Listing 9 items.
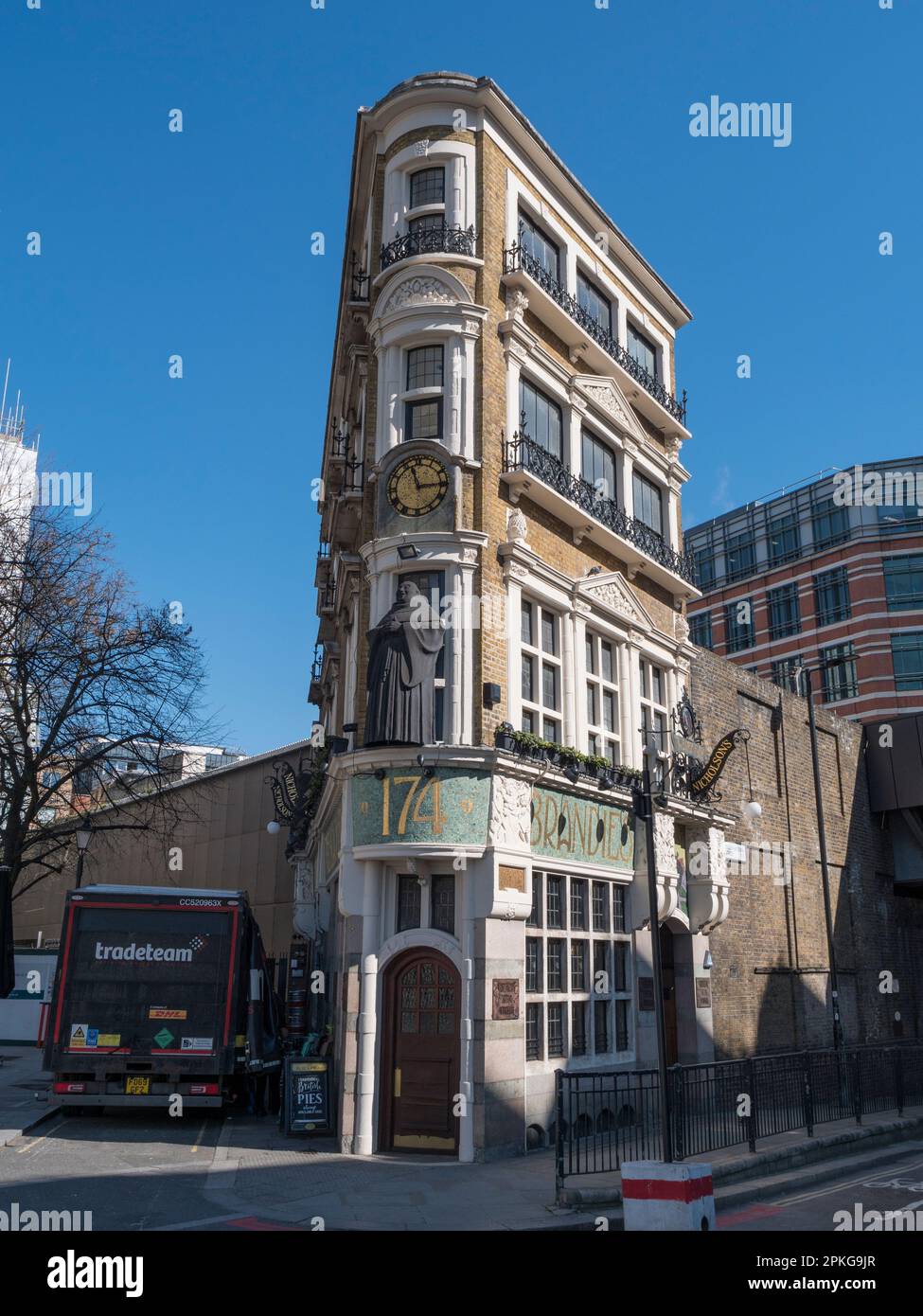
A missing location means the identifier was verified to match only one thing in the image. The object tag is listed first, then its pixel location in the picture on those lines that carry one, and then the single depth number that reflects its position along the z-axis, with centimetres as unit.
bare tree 2633
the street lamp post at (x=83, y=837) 2353
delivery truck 1717
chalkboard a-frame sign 1594
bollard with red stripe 941
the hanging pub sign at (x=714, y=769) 2223
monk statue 1619
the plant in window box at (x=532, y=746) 1697
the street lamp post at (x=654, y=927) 1070
